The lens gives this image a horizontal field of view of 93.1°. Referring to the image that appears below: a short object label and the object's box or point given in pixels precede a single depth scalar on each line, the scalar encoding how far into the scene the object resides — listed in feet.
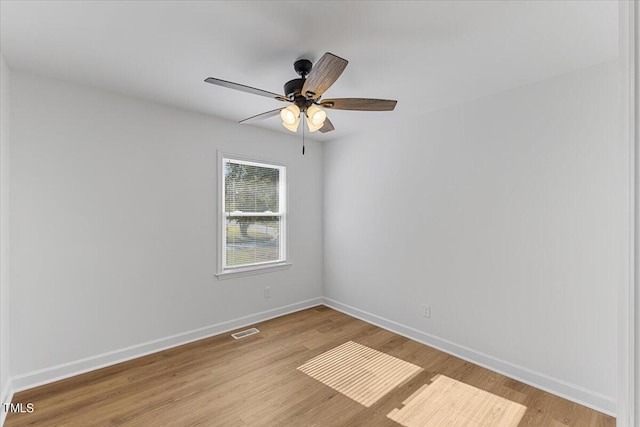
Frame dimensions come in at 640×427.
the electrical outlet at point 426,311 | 10.56
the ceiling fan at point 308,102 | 6.71
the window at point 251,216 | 11.91
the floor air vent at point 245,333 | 11.16
